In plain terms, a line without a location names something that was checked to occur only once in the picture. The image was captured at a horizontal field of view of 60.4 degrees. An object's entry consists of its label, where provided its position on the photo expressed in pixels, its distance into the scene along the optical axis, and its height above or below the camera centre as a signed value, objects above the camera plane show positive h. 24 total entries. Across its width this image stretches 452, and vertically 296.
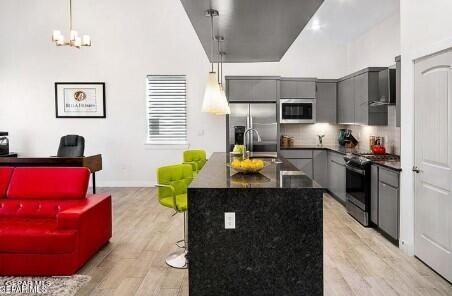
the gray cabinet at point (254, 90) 7.73 +0.86
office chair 7.39 -0.22
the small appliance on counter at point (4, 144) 7.69 -0.17
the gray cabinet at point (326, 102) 7.98 +0.63
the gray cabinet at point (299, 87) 7.87 +0.92
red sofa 3.50 -0.86
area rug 3.21 -1.30
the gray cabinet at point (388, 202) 4.38 -0.83
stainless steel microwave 7.86 +0.46
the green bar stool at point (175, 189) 3.71 -0.54
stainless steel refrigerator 7.63 +0.23
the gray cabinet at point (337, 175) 6.51 -0.76
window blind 8.45 +0.54
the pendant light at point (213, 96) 3.59 +0.35
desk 5.50 -0.38
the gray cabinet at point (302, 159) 7.65 -0.52
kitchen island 2.80 -0.78
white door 3.43 -0.28
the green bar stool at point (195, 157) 5.63 -0.35
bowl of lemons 3.40 -0.29
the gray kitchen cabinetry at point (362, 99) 6.12 +0.57
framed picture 8.41 +0.76
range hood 5.44 +0.64
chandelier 6.39 +1.59
